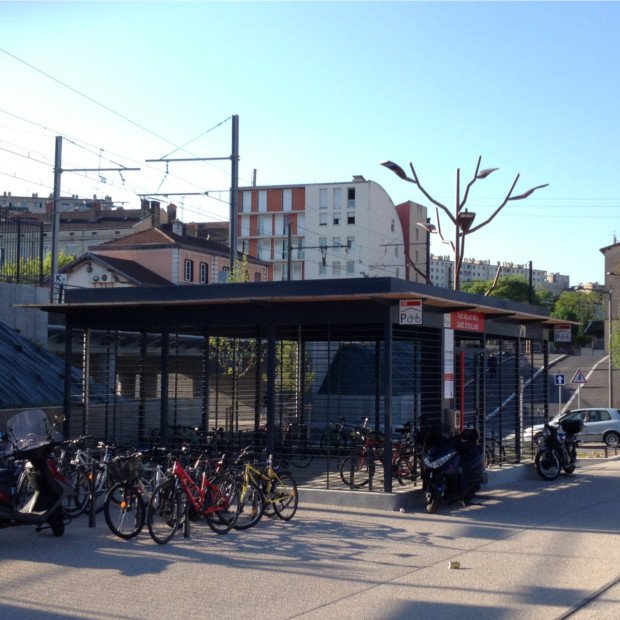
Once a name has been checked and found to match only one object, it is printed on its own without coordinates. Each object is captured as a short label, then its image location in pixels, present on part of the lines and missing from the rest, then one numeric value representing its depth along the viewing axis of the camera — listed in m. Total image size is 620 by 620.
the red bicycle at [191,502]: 9.82
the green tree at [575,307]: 128.62
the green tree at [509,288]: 112.28
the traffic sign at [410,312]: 12.30
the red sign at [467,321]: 14.43
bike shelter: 12.69
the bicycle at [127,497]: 9.71
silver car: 34.16
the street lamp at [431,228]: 22.42
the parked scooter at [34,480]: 9.44
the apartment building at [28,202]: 128.88
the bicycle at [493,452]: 16.48
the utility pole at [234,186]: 26.94
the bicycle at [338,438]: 17.04
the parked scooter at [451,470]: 12.41
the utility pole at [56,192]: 28.80
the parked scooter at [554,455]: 16.78
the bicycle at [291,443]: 16.16
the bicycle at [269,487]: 10.89
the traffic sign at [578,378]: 30.09
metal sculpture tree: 19.81
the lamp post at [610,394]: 44.65
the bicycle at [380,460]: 14.12
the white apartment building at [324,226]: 78.75
